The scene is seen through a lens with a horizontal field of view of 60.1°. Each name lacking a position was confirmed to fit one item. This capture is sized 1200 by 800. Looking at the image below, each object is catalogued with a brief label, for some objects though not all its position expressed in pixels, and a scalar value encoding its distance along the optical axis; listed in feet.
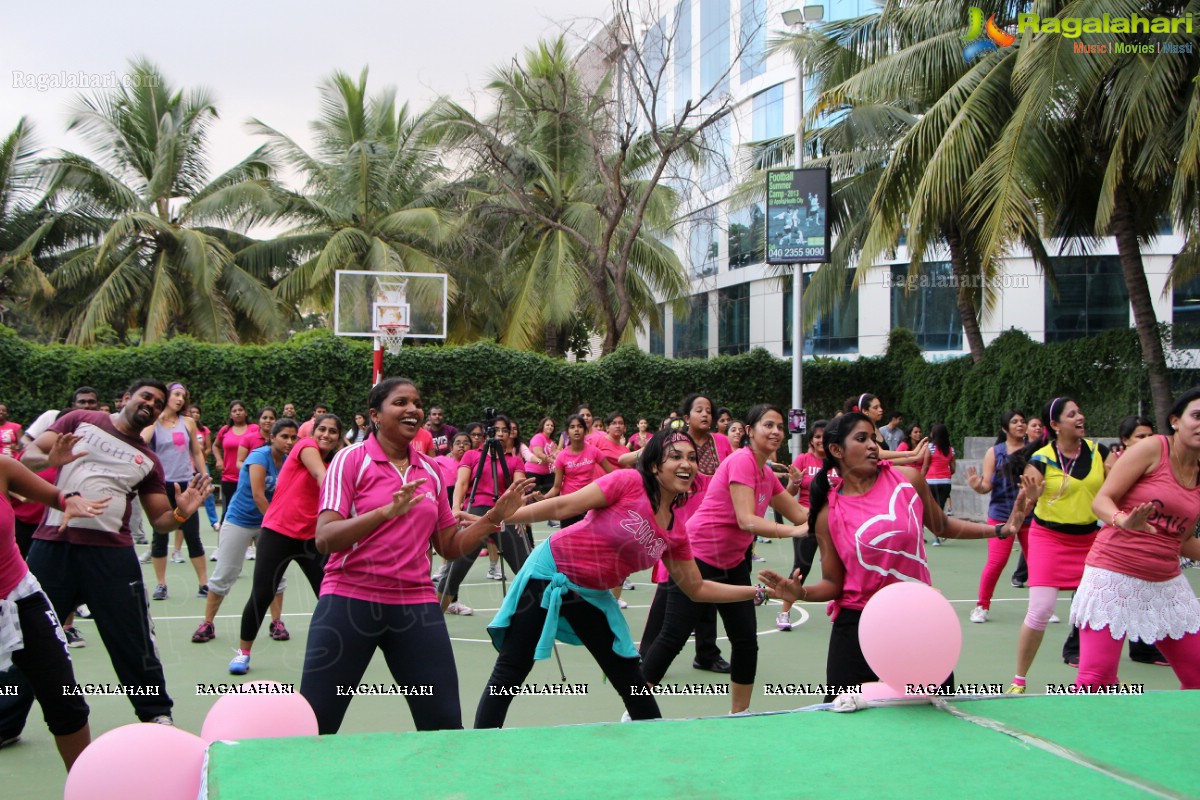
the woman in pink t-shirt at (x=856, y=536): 13.91
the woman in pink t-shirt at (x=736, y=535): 18.80
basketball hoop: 61.97
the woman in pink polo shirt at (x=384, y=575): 13.05
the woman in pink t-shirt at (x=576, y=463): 35.17
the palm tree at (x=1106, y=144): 45.19
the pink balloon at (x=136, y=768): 8.70
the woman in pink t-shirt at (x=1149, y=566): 15.26
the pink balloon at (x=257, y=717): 9.82
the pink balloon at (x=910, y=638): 11.18
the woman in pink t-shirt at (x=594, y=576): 15.08
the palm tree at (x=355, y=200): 89.30
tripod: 28.63
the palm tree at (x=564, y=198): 81.41
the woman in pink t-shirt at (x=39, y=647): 13.33
